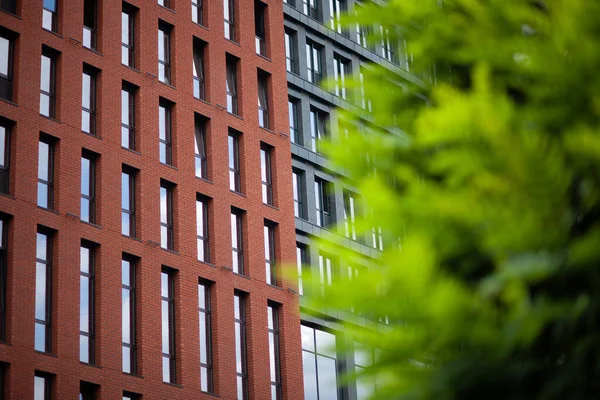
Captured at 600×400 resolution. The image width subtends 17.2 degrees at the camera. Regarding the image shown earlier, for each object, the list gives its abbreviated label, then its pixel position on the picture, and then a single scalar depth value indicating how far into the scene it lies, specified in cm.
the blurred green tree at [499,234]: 978
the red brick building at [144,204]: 5624
